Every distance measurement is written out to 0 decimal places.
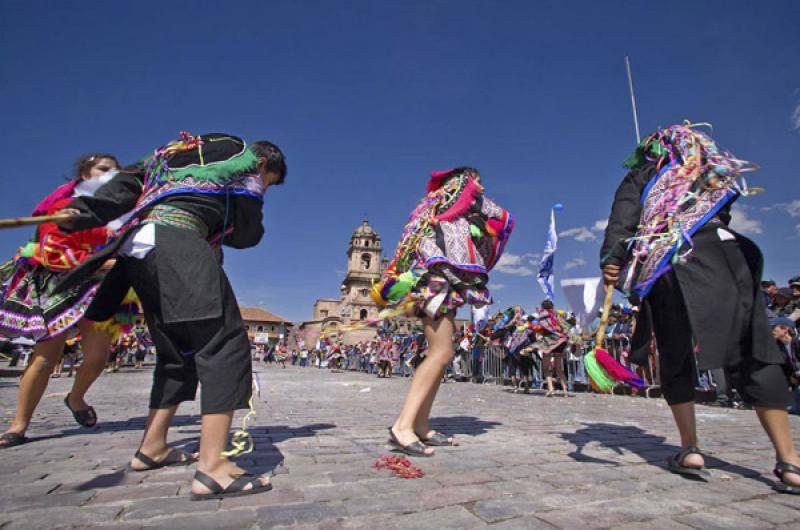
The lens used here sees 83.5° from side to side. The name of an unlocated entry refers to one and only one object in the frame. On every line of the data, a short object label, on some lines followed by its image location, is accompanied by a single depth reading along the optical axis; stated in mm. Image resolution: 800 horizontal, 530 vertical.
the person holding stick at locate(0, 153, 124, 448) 3191
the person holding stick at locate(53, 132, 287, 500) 2053
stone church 74125
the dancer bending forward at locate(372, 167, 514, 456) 3186
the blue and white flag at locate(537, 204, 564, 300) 4521
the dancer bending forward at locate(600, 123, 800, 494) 2393
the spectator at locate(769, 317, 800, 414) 5585
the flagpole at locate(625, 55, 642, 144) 3519
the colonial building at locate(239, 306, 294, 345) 95125
